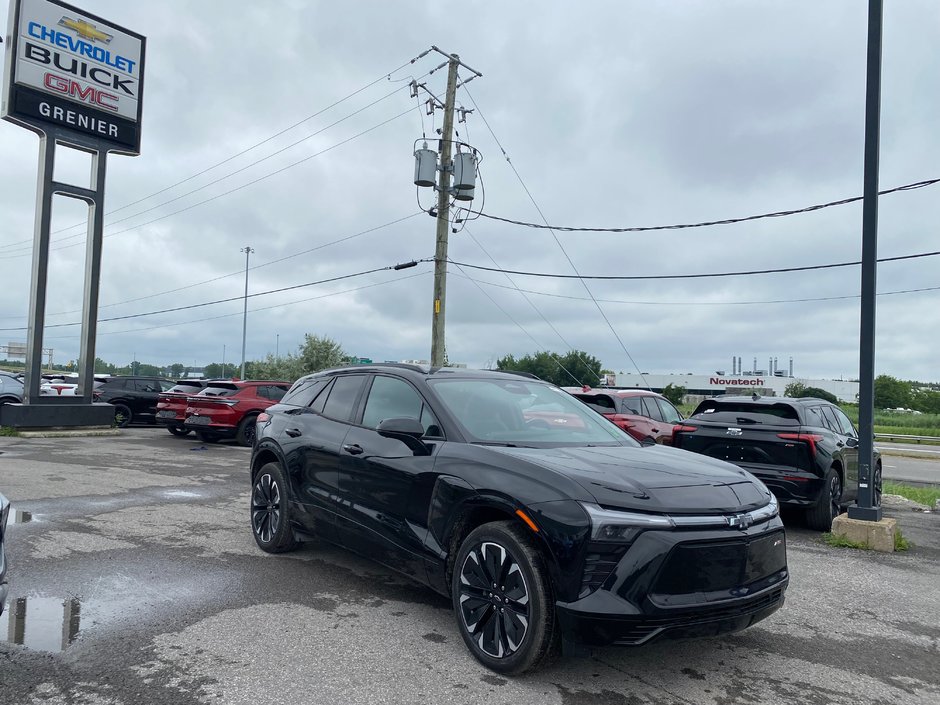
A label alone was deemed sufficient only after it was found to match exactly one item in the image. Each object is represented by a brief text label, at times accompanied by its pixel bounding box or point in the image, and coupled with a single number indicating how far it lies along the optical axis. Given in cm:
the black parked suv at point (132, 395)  2066
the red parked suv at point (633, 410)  1196
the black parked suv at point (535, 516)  342
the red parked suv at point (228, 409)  1579
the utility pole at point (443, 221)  1931
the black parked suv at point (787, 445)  784
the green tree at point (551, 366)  7325
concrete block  720
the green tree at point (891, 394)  11219
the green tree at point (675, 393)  6654
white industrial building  9969
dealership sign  1736
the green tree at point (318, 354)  5622
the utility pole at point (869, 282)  746
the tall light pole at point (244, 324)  5833
